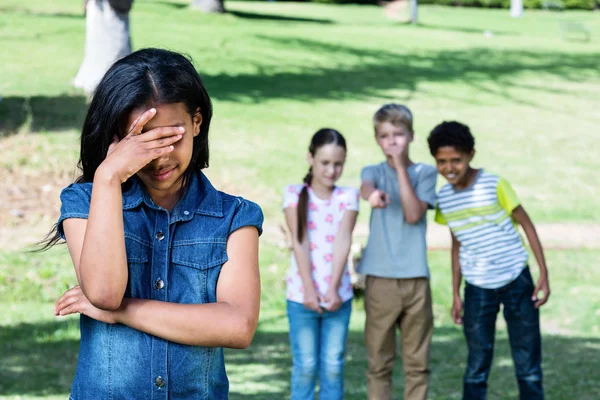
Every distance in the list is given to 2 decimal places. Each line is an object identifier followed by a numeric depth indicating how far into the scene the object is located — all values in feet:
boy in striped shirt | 17.20
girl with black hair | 7.18
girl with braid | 17.29
